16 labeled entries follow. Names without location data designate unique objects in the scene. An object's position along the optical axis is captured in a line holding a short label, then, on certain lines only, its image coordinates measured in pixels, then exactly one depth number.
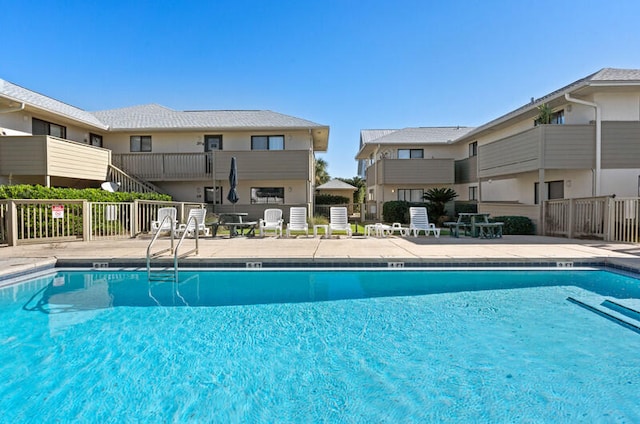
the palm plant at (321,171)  46.04
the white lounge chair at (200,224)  13.22
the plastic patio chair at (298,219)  13.36
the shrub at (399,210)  21.78
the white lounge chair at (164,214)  13.17
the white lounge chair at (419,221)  13.04
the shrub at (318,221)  17.36
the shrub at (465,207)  21.77
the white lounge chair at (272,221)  13.04
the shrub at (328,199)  34.28
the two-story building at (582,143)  13.29
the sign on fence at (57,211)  10.77
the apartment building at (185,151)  16.23
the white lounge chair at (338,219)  13.38
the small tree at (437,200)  20.72
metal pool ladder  7.23
